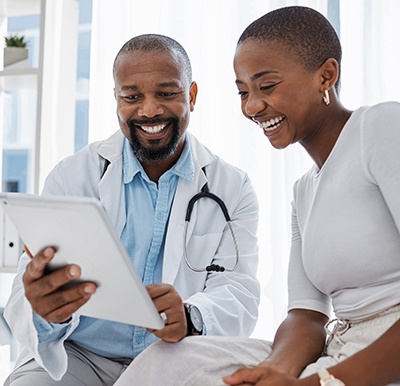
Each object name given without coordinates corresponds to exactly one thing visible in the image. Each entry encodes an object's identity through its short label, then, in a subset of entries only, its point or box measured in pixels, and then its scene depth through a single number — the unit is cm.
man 150
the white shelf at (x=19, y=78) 249
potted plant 260
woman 103
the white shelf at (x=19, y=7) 263
